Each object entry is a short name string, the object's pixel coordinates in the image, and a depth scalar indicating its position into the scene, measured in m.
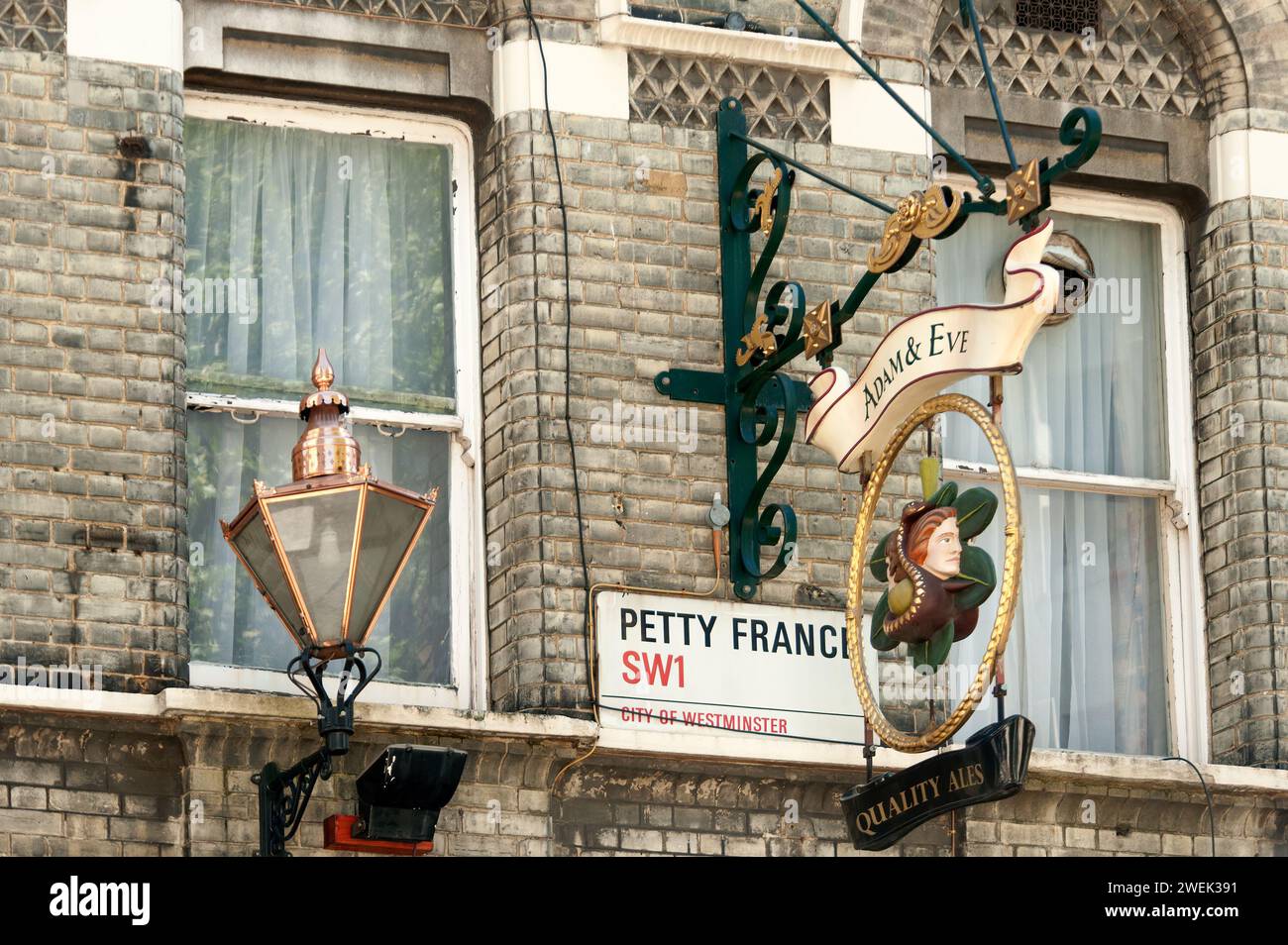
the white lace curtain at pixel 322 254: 15.34
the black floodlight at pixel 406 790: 13.60
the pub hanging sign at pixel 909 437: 13.32
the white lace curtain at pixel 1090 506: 16.05
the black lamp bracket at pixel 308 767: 13.19
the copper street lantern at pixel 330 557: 13.21
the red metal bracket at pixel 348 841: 13.86
